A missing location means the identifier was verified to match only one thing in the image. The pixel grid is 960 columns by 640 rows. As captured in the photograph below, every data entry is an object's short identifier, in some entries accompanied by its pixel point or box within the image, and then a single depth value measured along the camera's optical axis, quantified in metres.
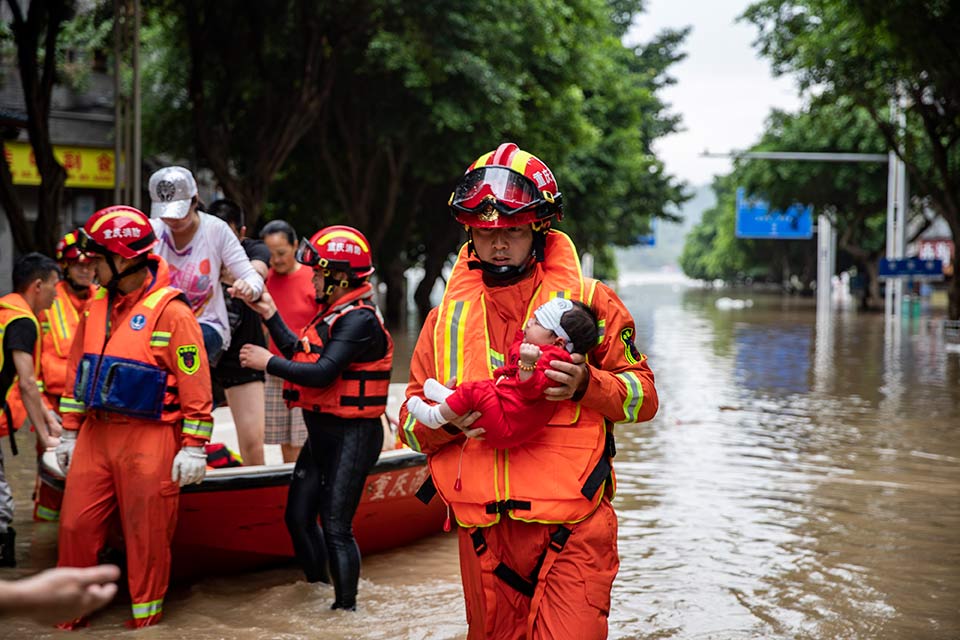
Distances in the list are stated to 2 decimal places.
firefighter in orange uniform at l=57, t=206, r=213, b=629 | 5.66
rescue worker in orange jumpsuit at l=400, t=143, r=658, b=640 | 3.67
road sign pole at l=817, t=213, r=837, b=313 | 63.41
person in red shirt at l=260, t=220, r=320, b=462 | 7.71
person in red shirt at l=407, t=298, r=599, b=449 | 3.56
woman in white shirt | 6.48
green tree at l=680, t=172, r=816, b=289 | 80.50
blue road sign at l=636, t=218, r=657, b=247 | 61.42
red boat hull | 6.57
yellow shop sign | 25.77
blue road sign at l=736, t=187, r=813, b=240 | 68.69
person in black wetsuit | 5.96
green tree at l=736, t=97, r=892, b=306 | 41.47
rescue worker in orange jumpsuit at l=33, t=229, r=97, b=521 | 8.39
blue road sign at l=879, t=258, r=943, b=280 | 33.12
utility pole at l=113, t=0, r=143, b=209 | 14.99
